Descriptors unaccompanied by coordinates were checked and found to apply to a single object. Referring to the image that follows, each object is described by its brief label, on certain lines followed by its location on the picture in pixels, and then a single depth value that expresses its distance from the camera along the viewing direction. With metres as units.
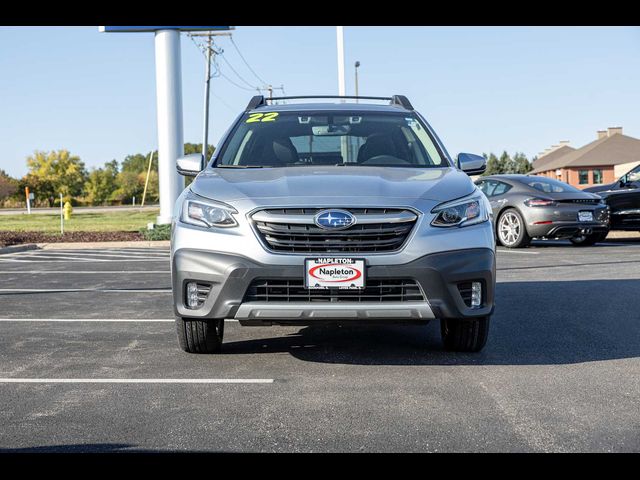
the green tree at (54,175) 90.19
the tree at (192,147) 131.15
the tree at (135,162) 154.45
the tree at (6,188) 73.32
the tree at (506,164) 111.31
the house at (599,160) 73.19
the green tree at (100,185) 102.18
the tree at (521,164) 108.95
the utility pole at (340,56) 25.36
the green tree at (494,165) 113.50
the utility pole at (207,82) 43.02
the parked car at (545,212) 14.30
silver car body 4.81
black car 15.38
